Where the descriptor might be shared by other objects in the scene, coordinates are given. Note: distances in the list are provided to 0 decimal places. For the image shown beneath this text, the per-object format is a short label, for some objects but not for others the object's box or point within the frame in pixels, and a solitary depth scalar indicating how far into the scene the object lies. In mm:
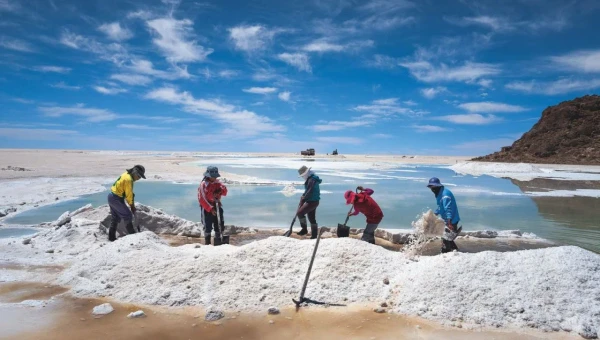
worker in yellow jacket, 6613
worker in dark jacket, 7188
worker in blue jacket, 5711
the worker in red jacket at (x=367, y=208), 6273
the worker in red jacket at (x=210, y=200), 6602
